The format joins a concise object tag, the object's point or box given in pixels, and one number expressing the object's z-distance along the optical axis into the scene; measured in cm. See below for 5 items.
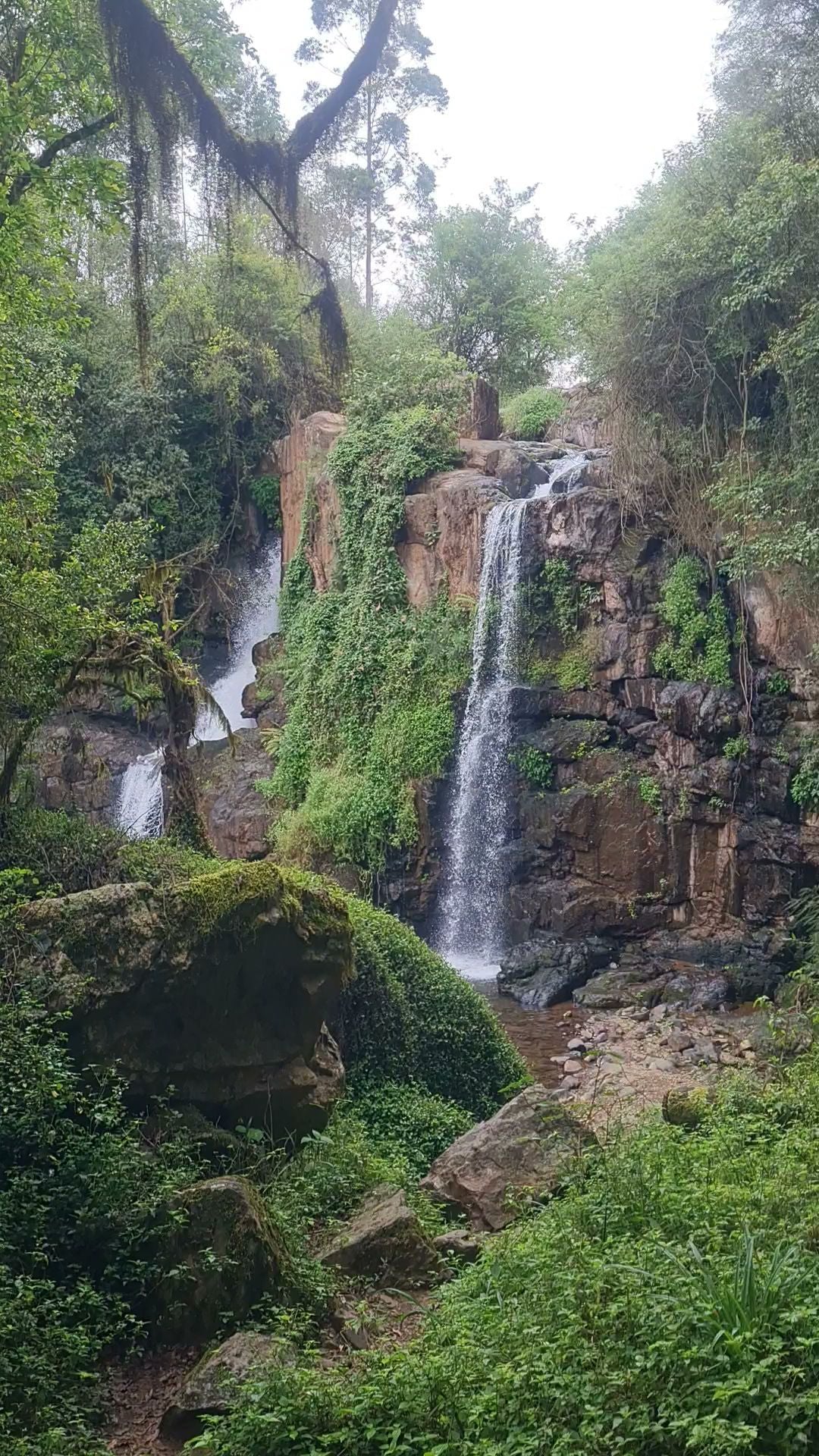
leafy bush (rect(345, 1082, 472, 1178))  788
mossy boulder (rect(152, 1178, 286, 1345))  503
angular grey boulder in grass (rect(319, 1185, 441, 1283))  570
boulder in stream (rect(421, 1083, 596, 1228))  656
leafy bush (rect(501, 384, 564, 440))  2102
